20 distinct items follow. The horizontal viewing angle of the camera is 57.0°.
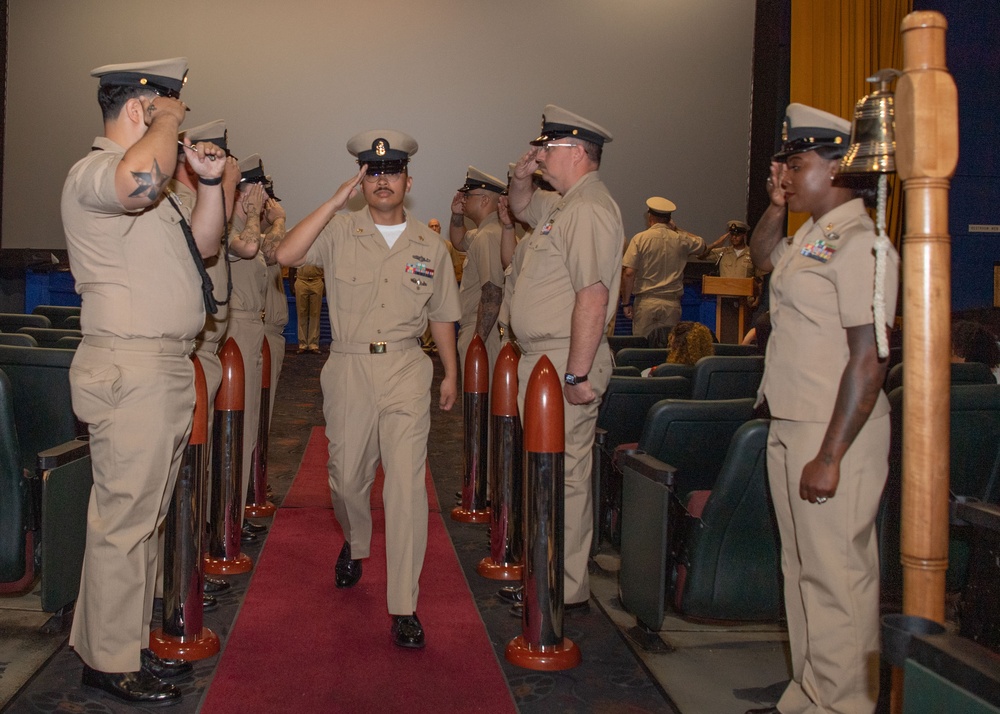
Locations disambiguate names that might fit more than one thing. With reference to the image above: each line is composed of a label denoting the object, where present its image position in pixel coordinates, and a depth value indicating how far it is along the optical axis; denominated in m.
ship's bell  1.45
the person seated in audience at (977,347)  3.45
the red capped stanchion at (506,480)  3.37
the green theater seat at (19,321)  4.91
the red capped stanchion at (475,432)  4.16
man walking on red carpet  2.83
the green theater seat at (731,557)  2.36
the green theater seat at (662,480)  2.46
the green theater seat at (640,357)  4.43
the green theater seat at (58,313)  5.98
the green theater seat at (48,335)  4.00
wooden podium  7.54
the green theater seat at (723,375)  3.37
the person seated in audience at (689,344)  4.01
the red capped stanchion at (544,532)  2.54
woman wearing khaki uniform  1.89
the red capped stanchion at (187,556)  2.50
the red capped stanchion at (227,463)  3.21
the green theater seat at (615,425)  3.24
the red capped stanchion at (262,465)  4.07
